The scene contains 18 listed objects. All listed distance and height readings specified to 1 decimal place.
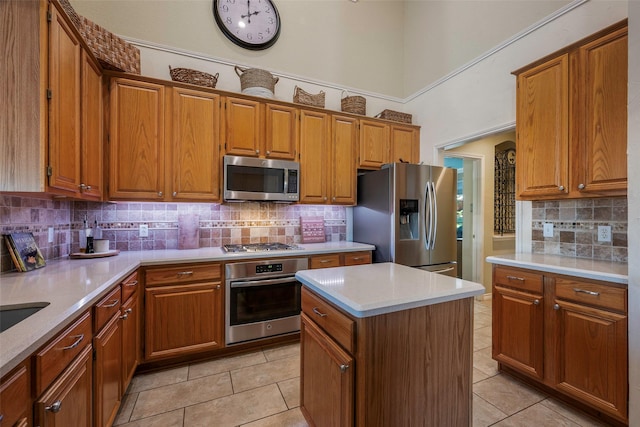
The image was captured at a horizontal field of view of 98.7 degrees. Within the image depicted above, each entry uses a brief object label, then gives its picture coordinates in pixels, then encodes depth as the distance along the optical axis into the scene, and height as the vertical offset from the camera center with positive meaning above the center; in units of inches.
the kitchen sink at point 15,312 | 40.5 -15.0
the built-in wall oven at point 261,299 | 93.4 -30.6
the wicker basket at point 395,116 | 137.0 +49.1
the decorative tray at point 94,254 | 81.1 -12.8
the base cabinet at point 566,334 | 60.9 -30.9
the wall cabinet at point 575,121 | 68.2 +25.6
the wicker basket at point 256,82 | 110.1 +52.9
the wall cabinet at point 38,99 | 51.3 +22.8
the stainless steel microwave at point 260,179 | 102.4 +13.0
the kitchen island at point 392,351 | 41.8 -22.8
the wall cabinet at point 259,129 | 104.3 +33.2
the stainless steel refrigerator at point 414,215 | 112.4 -1.0
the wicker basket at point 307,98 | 119.1 +50.3
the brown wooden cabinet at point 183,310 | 83.7 -31.0
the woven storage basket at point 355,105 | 130.0 +51.5
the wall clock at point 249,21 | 118.7 +85.4
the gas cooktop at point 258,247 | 103.0 -13.6
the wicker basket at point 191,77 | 98.8 +49.6
